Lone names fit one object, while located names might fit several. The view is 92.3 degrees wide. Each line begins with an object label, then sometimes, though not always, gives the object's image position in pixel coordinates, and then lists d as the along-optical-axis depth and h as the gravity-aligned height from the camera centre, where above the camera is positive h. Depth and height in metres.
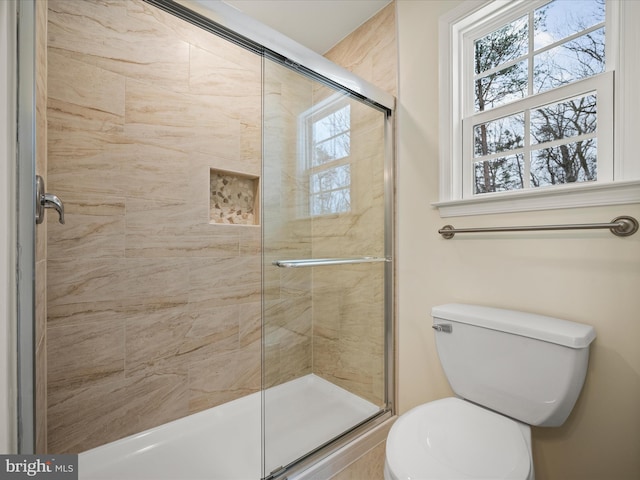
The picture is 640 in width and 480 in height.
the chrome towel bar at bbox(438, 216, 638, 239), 1.00 +0.05
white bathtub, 1.21 -0.96
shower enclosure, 1.21 +0.02
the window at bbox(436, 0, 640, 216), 1.12 +0.57
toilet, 0.85 -0.55
